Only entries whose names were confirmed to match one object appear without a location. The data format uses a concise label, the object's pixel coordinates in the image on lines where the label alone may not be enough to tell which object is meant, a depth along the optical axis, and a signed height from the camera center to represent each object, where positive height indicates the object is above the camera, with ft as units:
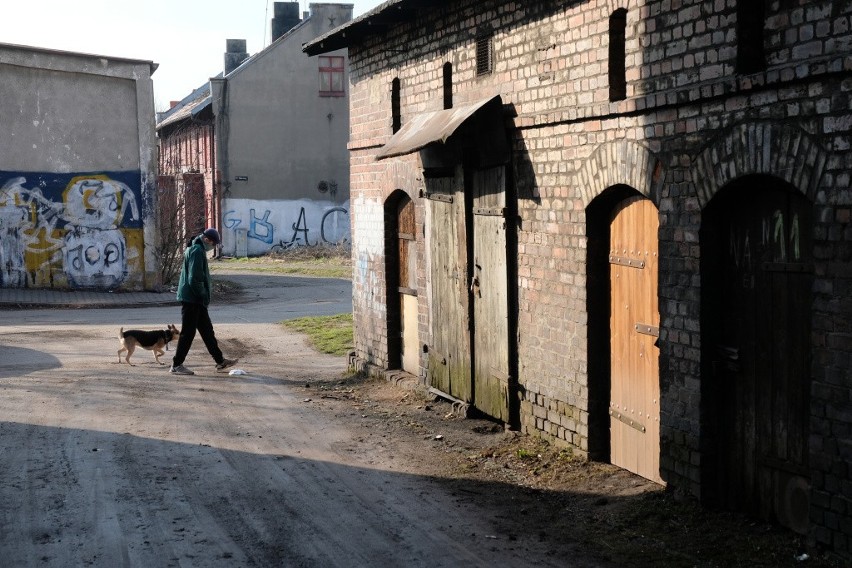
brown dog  45.52 -5.46
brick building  19.02 -0.58
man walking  42.86 -3.28
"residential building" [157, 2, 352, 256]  127.75 +8.29
